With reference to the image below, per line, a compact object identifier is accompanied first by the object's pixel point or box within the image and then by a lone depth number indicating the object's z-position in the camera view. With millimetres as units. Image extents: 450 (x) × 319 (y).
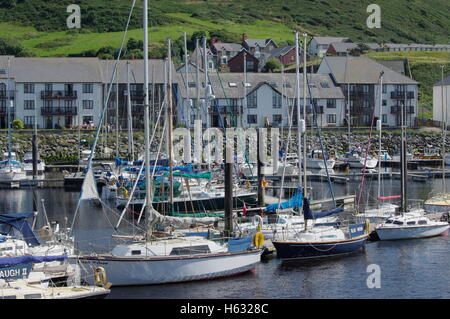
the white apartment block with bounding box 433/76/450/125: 129125
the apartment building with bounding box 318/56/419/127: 123375
